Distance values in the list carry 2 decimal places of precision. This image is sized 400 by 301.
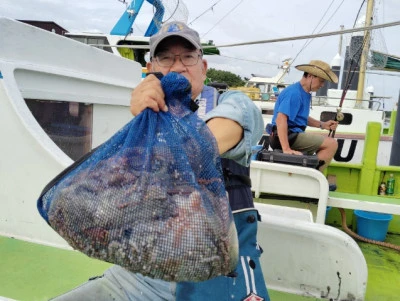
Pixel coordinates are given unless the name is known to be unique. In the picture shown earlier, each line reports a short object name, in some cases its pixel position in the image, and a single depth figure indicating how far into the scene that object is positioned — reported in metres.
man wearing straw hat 3.45
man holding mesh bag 1.10
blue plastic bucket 3.60
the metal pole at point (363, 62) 8.42
